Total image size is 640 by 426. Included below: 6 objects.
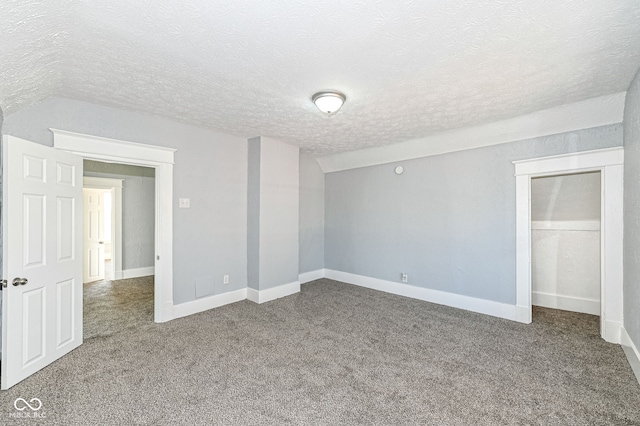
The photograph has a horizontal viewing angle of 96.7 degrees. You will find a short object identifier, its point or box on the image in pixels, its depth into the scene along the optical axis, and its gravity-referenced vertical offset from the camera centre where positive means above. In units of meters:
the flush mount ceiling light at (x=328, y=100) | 2.73 +1.11
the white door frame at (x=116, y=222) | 5.89 -0.16
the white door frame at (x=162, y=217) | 3.48 -0.04
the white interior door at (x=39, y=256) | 2.27 -0.37
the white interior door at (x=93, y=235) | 5.77 -0.43
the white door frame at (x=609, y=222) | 3.05 -0.11
